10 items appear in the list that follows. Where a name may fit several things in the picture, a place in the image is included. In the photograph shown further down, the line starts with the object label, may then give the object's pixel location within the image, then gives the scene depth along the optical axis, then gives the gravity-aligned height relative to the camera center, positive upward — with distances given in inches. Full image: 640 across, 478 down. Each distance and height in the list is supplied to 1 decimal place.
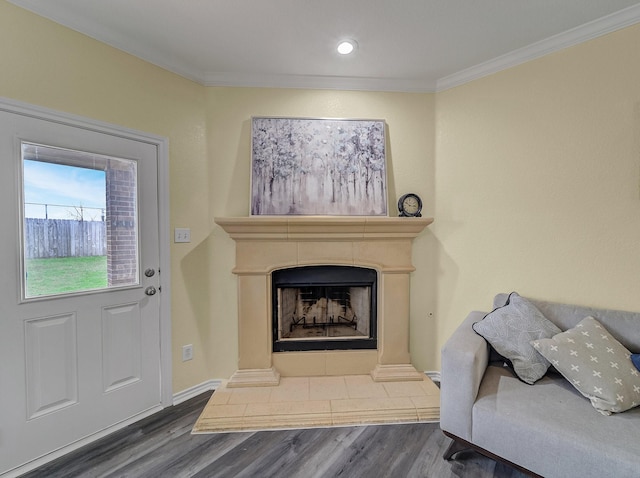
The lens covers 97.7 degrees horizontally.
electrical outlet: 86.4 -37.0
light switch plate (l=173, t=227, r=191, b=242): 83.8 -0.2
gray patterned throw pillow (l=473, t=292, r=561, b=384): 63.3 -24.2
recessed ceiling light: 74.3 +50.3
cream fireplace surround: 88.3 -13.6
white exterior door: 58.7 -12.3
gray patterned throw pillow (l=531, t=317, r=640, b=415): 52.6 -27.0
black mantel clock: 93.0 +9.1
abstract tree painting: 90.3 +21.5
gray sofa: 45.9 -34.2
